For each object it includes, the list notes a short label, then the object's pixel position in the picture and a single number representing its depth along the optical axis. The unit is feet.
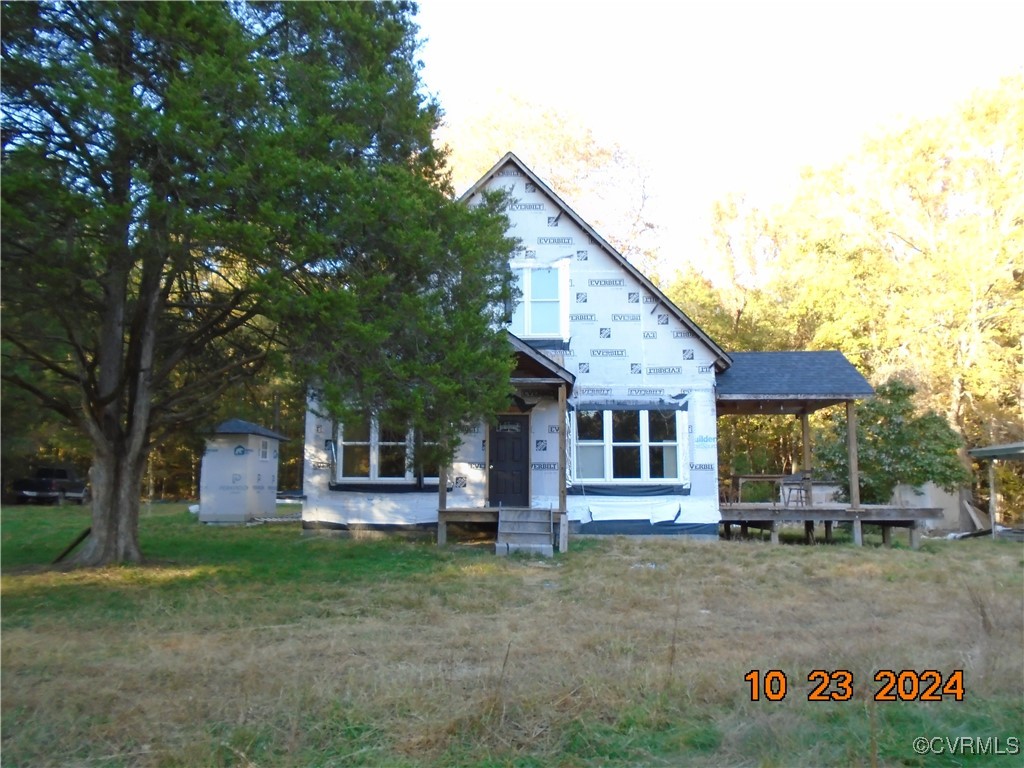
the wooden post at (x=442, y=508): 55.06
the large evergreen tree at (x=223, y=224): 30.96
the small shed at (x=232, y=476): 77.61
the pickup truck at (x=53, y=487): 98.73
